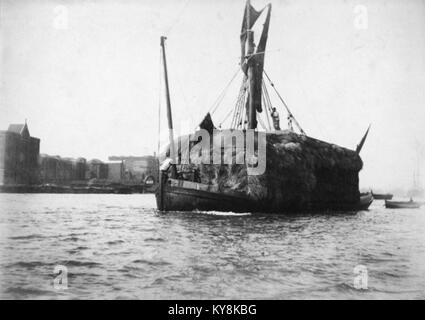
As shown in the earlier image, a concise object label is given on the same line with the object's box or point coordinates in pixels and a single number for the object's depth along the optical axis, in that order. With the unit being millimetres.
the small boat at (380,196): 93231
